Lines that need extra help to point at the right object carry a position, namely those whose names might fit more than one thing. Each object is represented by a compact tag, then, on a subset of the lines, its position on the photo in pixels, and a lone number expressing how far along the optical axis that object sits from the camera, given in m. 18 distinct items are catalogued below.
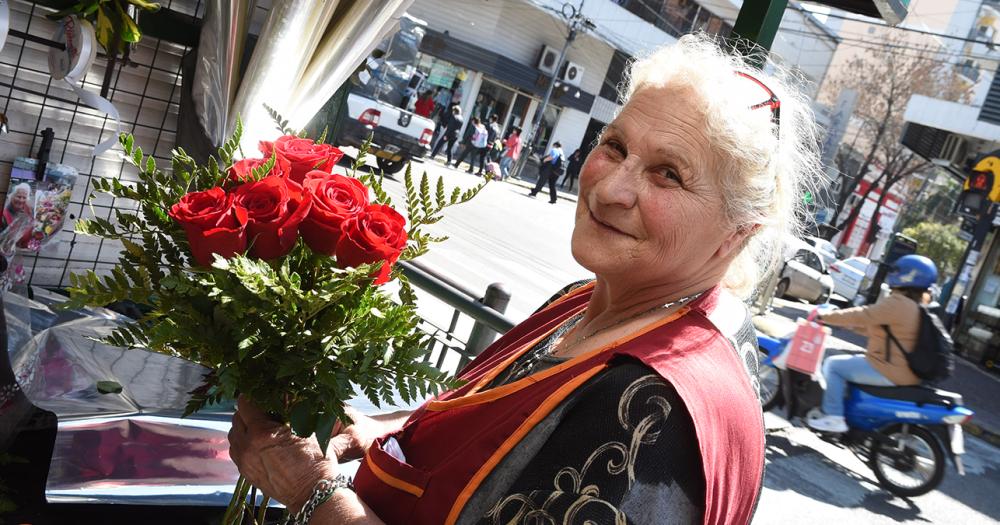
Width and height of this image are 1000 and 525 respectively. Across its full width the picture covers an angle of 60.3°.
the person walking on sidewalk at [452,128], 25.84
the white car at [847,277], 25.77
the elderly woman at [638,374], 1.31
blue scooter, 7.54
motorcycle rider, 7.74
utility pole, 32.12
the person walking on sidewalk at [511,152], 29.12
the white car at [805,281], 22.47
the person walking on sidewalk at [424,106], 22.62
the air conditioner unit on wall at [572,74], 36.03
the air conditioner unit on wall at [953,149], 25.00
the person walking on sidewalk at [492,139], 27.53
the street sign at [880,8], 3.07
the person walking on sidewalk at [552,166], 25.45
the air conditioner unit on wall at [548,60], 35.12
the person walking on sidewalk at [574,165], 30.66
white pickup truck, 17.64
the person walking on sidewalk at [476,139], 25.88
